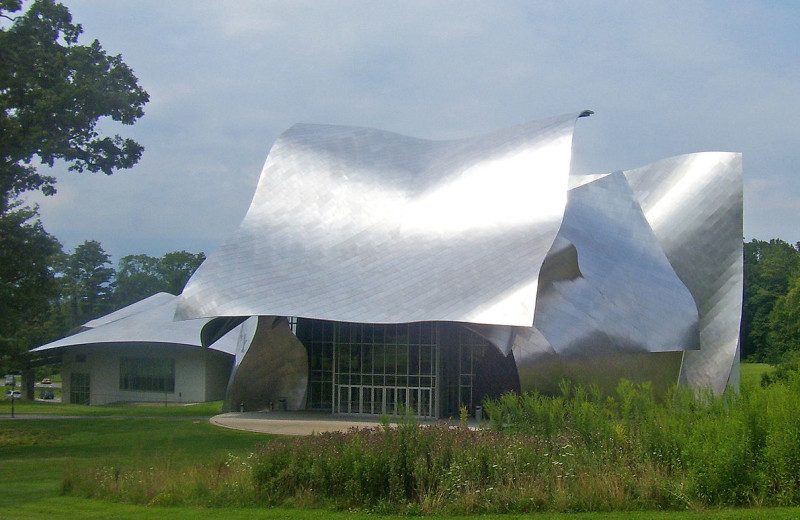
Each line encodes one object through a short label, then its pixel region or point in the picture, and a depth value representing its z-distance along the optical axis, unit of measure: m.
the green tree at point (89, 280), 103.18
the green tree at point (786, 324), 58.59
